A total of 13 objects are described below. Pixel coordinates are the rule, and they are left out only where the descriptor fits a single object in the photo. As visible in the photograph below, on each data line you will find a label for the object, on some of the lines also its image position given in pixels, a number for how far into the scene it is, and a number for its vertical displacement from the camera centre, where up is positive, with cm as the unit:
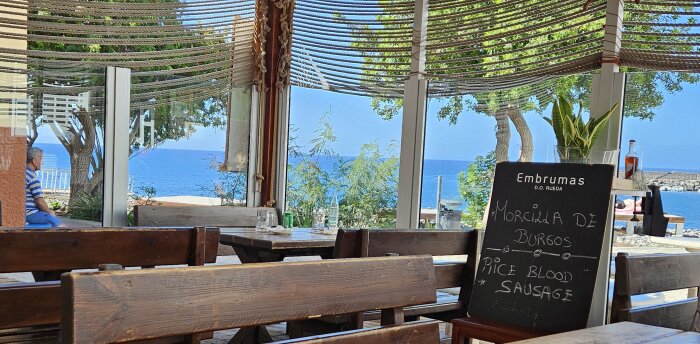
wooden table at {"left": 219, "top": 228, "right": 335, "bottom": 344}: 405 -59
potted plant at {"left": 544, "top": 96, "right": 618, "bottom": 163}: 338 +9
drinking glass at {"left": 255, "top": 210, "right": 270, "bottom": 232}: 467 -53
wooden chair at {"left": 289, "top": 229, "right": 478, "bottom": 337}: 346 -52
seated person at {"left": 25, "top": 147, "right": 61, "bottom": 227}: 506 -50
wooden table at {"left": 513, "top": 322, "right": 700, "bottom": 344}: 207 -51
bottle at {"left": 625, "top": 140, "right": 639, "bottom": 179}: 370 -4
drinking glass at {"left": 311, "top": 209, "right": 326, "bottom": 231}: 483 -52
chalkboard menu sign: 307 -40
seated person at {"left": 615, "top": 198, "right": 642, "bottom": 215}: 399 -27
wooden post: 606 +46
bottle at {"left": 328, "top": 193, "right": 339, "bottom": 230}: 485 -49
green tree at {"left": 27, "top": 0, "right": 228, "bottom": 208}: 503 +18
